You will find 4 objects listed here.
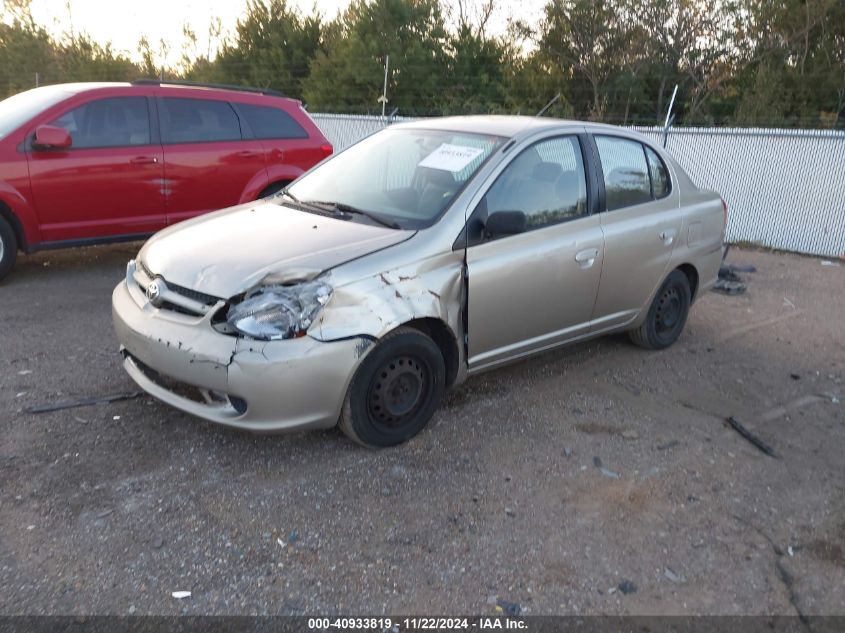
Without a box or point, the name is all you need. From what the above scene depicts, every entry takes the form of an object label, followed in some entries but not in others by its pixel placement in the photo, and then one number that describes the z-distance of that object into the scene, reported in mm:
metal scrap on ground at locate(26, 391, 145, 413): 4473
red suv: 6957
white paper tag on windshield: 4715
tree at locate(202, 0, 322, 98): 26297
